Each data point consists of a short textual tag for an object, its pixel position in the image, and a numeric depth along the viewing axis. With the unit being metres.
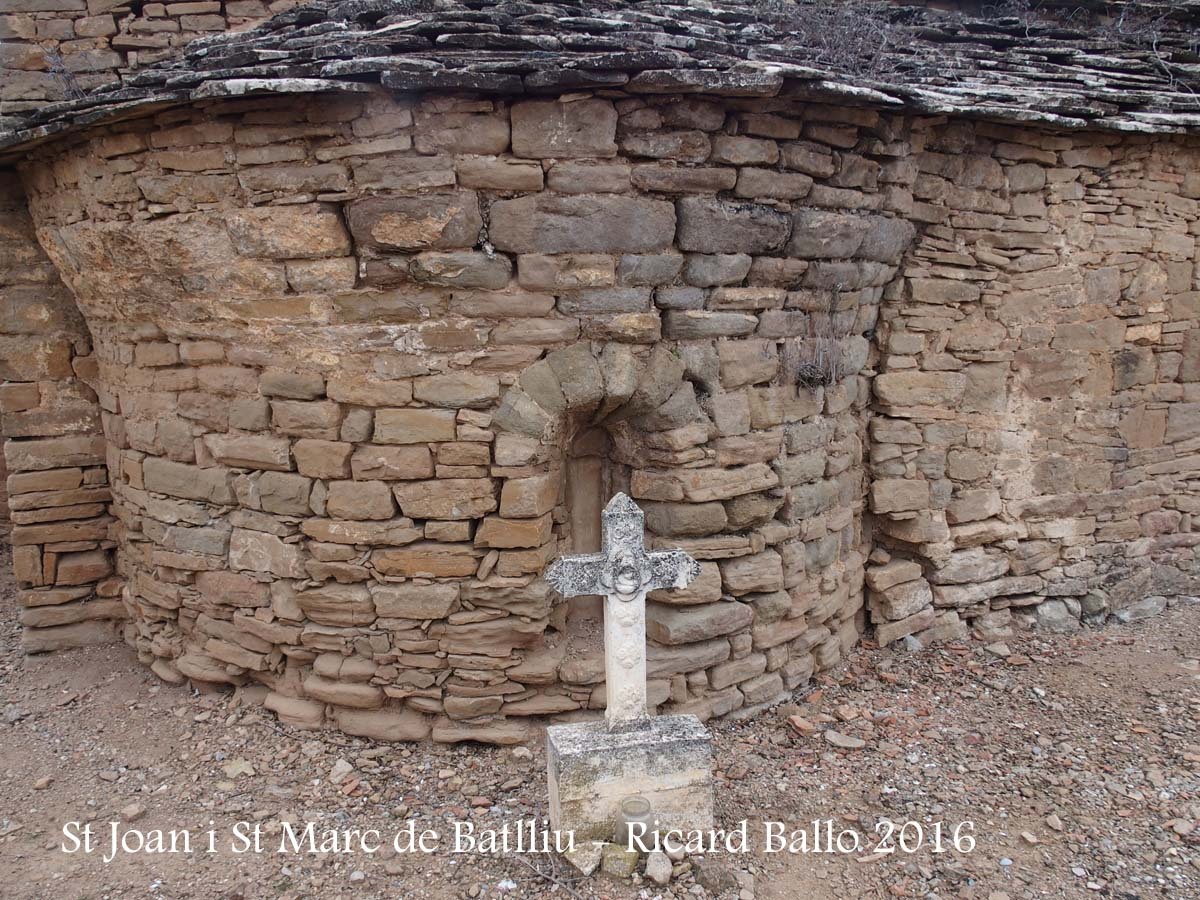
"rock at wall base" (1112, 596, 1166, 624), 6.23
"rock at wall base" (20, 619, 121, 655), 5.59
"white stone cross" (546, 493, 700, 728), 3.73
